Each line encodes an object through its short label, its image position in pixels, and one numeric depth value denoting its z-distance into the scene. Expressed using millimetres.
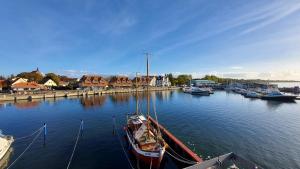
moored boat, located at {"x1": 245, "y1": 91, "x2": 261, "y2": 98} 54505
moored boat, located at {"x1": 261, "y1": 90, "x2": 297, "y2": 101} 46936
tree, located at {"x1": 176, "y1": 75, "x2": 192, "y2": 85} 115263
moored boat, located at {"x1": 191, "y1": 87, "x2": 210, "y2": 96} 63109
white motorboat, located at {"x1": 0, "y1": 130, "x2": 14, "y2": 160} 11869
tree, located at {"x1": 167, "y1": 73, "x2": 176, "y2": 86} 115638
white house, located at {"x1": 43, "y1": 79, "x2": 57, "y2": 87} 75464
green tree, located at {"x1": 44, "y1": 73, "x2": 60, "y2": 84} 79657
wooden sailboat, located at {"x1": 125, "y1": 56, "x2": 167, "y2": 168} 10192
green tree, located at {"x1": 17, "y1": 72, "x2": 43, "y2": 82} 79449
